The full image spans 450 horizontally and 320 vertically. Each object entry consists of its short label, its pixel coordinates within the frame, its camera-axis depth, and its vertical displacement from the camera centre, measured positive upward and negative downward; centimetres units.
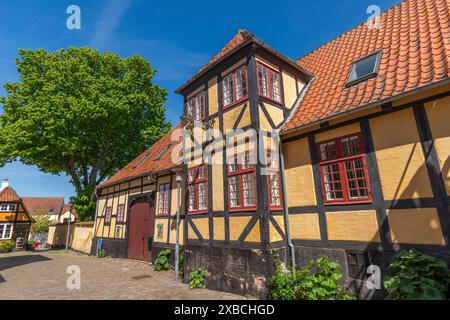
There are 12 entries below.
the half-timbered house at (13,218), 2563 +120
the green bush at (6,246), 2336 -150
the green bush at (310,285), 514 -138
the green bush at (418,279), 416 -108
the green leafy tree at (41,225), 3558 +56
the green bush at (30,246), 2642 -179
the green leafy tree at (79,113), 1784 +847
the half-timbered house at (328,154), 519 +167
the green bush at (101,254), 1565 -167
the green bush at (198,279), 772 -169
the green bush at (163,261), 1045 -149
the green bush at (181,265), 927 -154
